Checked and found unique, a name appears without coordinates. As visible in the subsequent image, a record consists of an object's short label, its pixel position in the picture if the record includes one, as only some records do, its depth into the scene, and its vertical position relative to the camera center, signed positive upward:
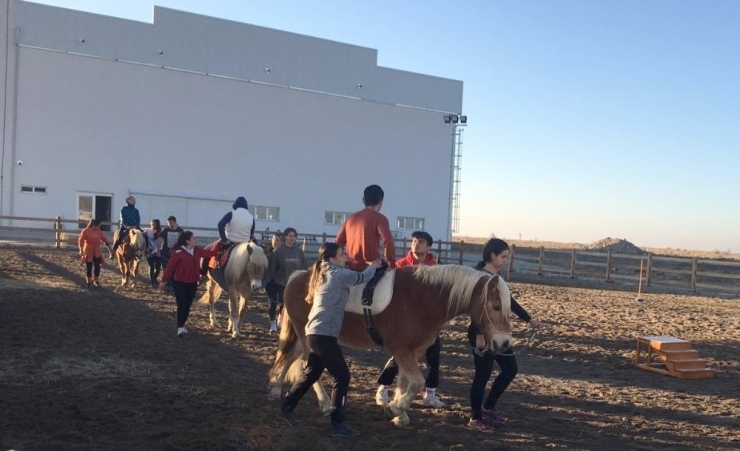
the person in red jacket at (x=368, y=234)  5.62 -0.14
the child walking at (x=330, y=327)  5.04 -0.87
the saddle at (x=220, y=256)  9.90 -0.71
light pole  37.12 +2.84
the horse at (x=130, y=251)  14.50 -1.04
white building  27.17 +4.19
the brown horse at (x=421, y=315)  5.08 -0.77
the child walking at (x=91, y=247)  13.50 -0.92
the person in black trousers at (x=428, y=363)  6.09 -1.38
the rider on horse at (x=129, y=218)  15.17 -0.30
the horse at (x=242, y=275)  9.57 -0.96
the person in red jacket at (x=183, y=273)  9.05 -0.92
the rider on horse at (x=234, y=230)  9.91 -0.29
